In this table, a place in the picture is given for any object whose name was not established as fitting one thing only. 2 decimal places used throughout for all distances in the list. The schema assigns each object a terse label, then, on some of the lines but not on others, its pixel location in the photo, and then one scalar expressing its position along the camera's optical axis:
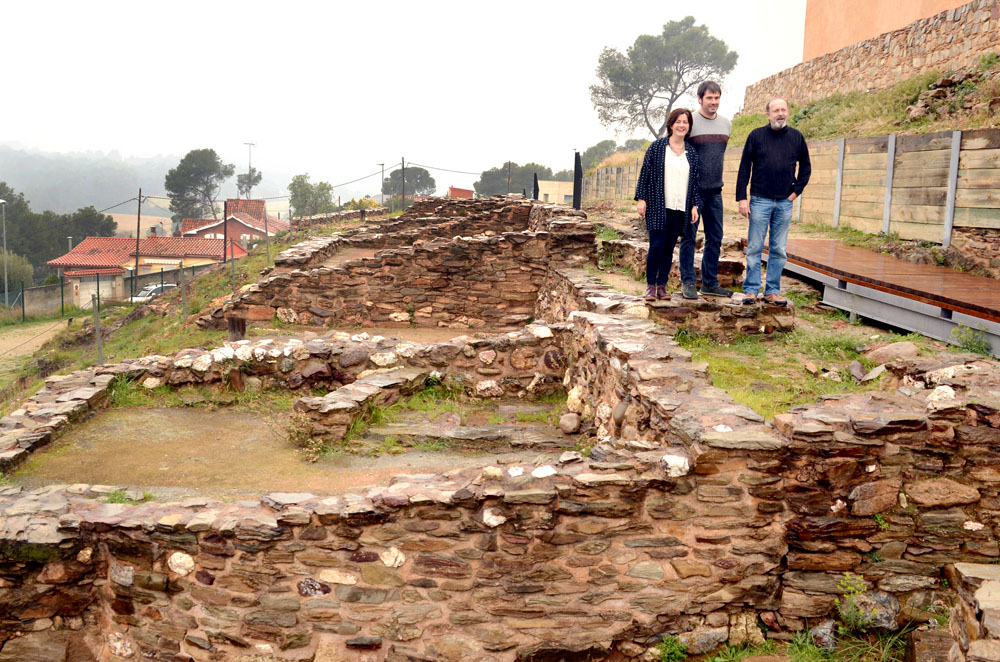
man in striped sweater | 6.68
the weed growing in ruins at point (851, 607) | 3.96
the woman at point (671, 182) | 6.58
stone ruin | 4.01
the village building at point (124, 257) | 42.44
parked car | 34.23
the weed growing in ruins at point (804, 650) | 3.80
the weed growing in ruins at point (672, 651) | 4.02
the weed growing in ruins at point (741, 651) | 3.93
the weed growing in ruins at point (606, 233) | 13.81
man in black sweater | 6.62
